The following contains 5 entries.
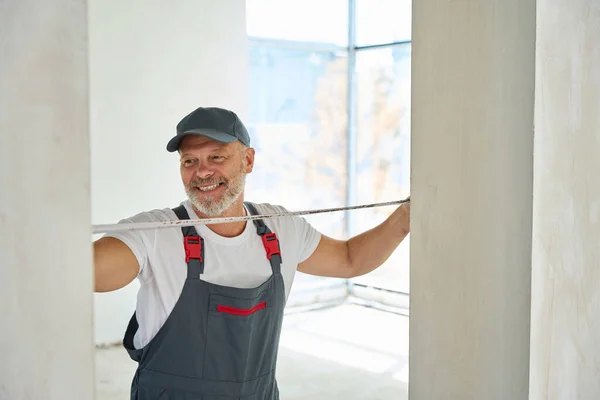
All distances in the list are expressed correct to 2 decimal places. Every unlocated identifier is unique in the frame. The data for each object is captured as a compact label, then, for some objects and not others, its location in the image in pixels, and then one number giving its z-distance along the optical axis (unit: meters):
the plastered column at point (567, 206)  1.18
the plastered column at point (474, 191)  1.17
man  2.21
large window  6.40
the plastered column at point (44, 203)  0.76
